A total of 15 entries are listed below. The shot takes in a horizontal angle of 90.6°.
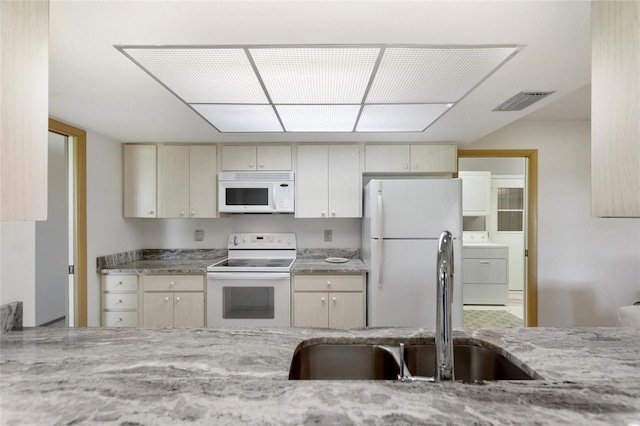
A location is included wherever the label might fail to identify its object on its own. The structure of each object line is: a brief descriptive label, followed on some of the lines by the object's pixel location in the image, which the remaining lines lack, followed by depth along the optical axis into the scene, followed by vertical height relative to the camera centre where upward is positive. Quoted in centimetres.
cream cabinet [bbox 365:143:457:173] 313 +53
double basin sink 114 -53
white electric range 285 -74
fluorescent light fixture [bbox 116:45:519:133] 141 +71
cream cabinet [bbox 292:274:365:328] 285 -79
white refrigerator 267 -26
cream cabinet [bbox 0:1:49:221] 77 +27
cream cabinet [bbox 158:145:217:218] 318 +32
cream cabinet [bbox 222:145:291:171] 316 +56
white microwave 312 +20
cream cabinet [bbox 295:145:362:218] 315 +33
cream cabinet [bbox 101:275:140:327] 286 -78
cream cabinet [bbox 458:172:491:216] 482 +31
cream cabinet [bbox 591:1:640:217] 83 +28
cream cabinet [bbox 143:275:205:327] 288 -80
